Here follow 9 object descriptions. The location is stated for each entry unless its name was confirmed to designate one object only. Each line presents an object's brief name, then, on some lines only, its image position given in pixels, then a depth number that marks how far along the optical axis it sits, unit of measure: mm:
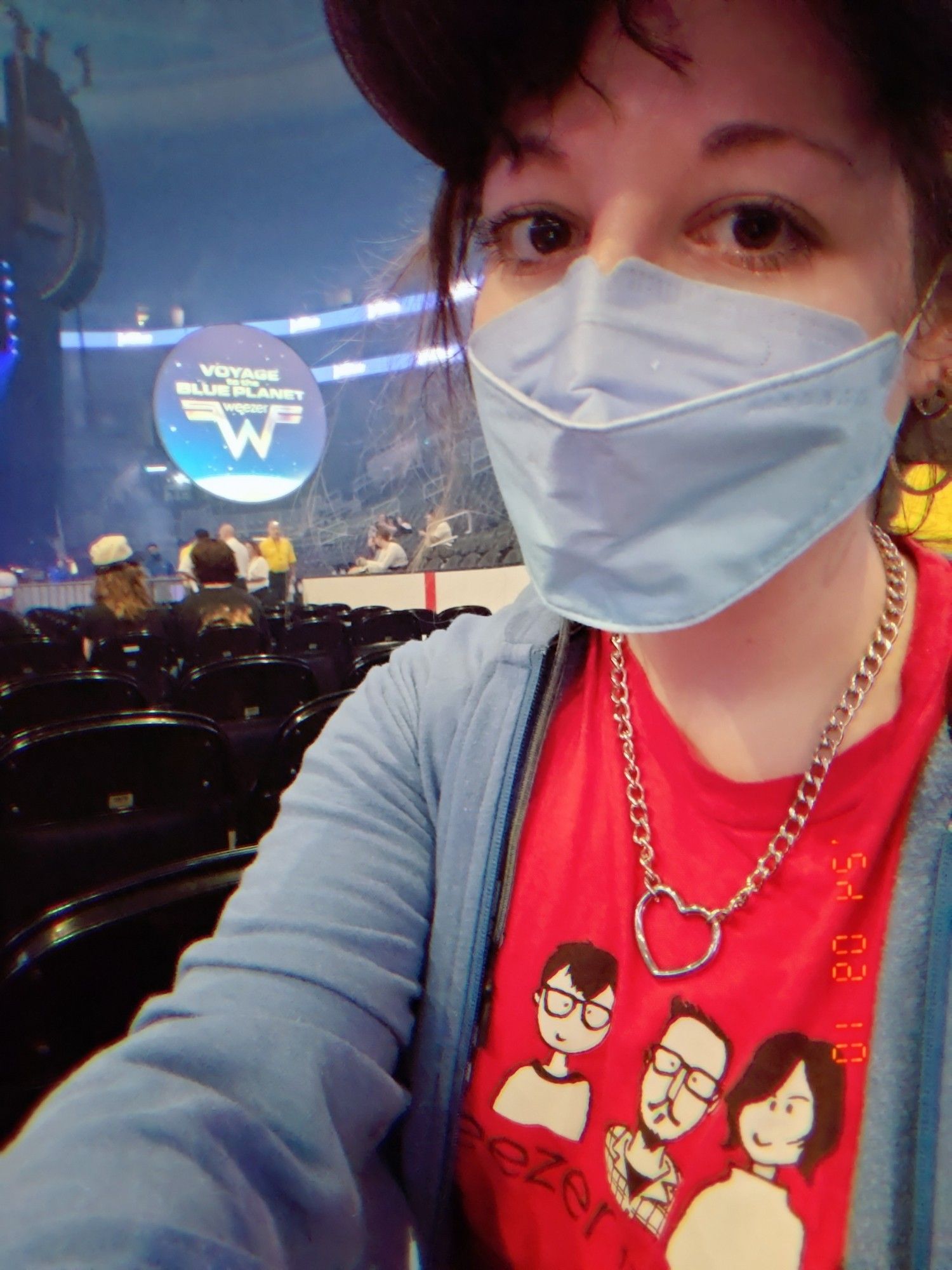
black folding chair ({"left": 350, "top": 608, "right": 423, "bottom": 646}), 5406
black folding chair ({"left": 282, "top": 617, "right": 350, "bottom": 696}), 5027
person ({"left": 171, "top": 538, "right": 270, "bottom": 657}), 4531
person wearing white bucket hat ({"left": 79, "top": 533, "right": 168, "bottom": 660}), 4812
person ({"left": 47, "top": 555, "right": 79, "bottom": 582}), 13141
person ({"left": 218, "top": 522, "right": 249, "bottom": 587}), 9773
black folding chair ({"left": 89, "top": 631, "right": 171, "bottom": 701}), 4340
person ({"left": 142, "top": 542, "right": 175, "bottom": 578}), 13203
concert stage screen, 10852
